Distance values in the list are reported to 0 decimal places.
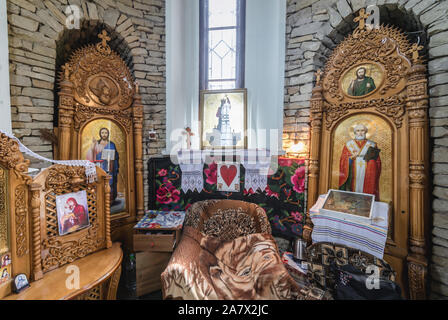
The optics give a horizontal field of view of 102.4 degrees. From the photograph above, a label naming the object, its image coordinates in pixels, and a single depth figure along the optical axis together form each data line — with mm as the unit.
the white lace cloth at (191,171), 3096
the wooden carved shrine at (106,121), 2510
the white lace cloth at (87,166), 1834
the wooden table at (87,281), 1441
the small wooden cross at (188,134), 3293
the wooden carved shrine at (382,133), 2084
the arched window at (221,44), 3518
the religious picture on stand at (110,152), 2686
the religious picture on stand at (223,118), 3385
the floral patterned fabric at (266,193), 2840
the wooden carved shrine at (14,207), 1432
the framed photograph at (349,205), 2020
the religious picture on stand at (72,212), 1752
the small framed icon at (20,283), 1423
